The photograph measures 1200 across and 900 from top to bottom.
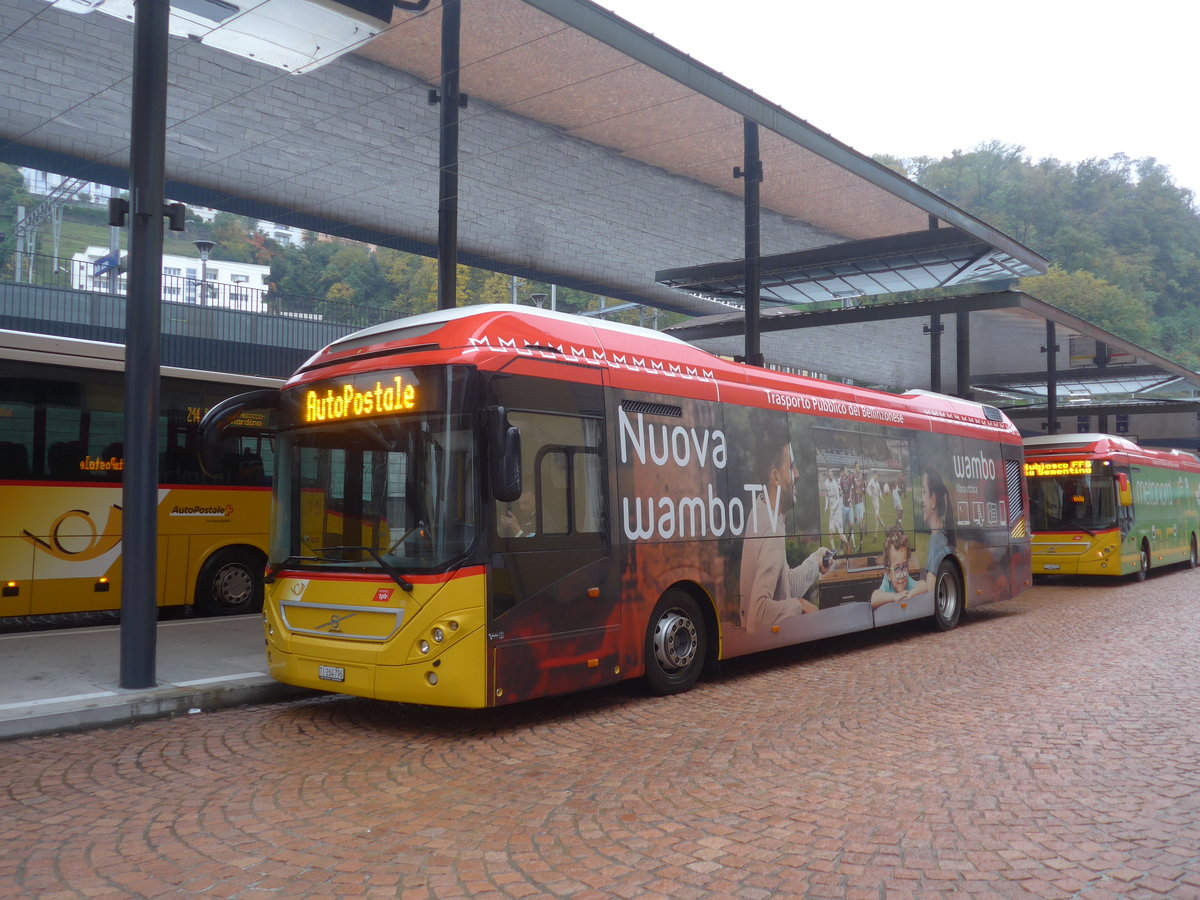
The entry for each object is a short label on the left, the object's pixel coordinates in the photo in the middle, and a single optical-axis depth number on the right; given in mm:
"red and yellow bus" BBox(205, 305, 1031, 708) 7000
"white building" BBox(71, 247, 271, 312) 18156
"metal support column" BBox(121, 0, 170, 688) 8398
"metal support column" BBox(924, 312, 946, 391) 26578
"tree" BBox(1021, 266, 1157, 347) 58875
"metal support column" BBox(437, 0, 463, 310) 12359
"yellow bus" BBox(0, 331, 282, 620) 11023
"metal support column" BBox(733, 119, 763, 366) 15711
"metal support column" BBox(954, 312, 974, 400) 25188
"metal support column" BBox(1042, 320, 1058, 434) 30091
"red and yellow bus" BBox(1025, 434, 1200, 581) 20359
